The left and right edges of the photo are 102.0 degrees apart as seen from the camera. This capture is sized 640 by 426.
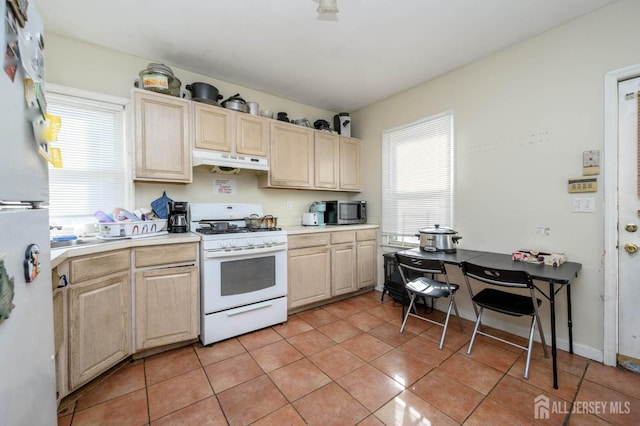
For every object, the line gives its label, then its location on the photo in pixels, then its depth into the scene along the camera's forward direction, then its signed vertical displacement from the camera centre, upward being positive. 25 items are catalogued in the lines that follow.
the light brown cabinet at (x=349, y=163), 3.71 +0.68
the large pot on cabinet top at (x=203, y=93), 2.57 +1.18
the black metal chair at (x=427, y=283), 2.16 -0.73
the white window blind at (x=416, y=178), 2.91 +0.39
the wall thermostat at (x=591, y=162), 1.96 +0.35
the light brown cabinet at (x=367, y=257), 3.45 -0.65
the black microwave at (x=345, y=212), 3.49 -0.03
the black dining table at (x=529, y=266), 1.70 -0.44
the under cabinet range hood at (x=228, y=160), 2.54 +0.52
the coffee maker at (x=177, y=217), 2.52 -0.06
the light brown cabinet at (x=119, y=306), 1.59 -0.69
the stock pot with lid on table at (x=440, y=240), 2.58 -0.31
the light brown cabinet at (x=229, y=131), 2.56 +0.84
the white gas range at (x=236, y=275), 2.25 -0.61
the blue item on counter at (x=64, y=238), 1.84 -0.20
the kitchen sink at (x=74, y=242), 1.74 -0.22
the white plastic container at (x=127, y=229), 2.04 -0.15
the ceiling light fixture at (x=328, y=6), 1.65 +1.31
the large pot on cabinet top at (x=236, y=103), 2.77 +1.15
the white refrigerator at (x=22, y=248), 0.57 -0.09
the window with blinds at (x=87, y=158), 2.20 +0.48
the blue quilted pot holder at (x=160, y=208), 2.55 +0.03
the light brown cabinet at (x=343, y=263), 3.18 -0.66
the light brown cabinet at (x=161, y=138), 2.29 +0.67
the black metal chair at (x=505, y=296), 1.76 -0.71
